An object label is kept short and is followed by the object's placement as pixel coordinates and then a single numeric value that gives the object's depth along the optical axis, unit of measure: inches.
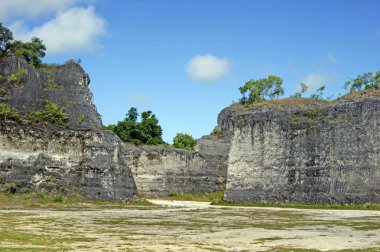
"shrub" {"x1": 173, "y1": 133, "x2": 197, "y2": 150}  3583.2
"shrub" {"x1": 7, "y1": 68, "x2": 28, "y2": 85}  1759.4
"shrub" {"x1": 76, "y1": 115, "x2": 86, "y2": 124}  1697.8
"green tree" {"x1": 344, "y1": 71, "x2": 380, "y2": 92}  2356.1
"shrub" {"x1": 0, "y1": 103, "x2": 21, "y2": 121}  1563.7
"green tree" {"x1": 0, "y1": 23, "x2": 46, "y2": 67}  1967.3
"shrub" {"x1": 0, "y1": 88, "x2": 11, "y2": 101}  1683.1
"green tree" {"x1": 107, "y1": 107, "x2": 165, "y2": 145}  2888.5
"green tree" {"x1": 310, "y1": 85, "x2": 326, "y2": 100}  2214.3
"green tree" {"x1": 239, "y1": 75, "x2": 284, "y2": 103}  2760.8
